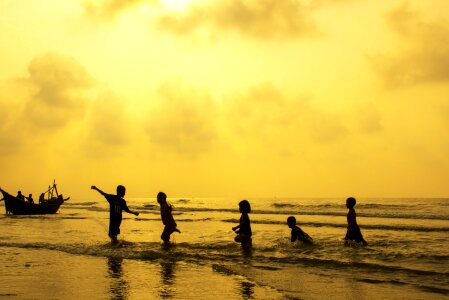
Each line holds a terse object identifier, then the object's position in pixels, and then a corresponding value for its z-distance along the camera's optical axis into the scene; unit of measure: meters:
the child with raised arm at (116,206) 14.84
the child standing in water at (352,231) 15.31
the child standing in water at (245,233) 14.60
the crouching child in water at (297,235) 14.70
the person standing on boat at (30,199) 45.29
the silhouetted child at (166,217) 15.45
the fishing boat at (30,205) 42.22
